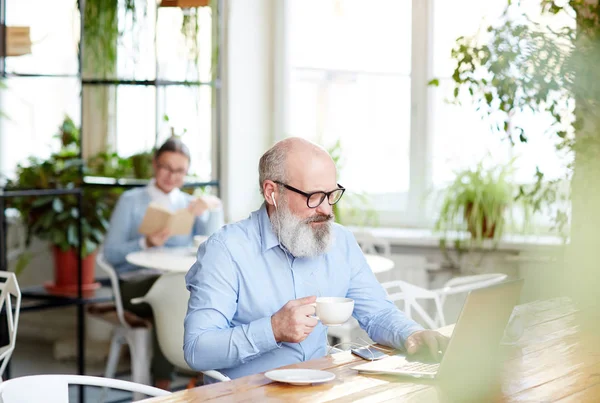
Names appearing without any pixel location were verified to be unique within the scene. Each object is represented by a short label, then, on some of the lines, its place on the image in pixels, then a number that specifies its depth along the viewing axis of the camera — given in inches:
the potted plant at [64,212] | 205.3
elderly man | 92.1
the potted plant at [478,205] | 190.9
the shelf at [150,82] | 200.4
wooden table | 74.9
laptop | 77.2
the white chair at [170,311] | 148.1
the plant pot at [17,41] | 178.1
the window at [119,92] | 206.1
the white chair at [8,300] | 121.5
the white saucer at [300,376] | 77.5
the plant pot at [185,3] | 203.0
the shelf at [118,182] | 204.5
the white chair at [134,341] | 178.2
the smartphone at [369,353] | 89.8
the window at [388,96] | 210.5
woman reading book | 182.2
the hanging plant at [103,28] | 204.1
